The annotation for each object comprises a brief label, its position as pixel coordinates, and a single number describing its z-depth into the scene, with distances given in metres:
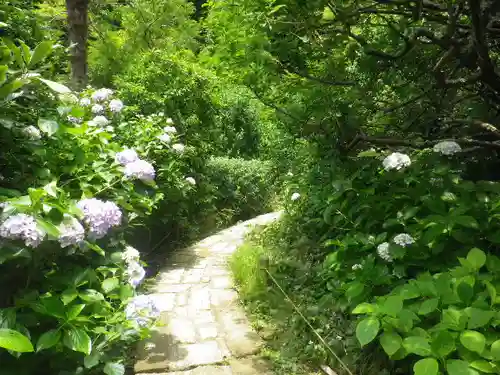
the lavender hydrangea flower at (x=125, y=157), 2.32
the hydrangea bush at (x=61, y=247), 1.52
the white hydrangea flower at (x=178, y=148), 3.95
